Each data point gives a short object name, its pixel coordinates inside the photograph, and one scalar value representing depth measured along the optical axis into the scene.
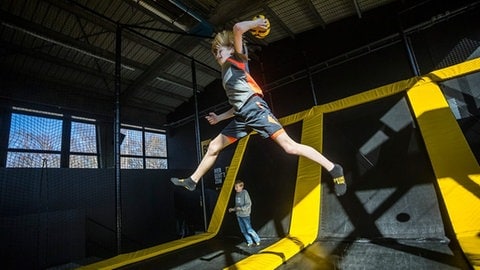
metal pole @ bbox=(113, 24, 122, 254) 2.79
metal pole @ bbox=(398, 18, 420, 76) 3.34
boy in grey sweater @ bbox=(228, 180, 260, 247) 2.47
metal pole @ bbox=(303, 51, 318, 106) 4.84
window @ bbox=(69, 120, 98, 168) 6.19
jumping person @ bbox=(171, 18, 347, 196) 1.61
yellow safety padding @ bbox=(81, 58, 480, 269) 1.67
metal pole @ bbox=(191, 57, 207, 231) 3.80
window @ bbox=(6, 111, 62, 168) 5.16
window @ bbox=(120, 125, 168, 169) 7.57
